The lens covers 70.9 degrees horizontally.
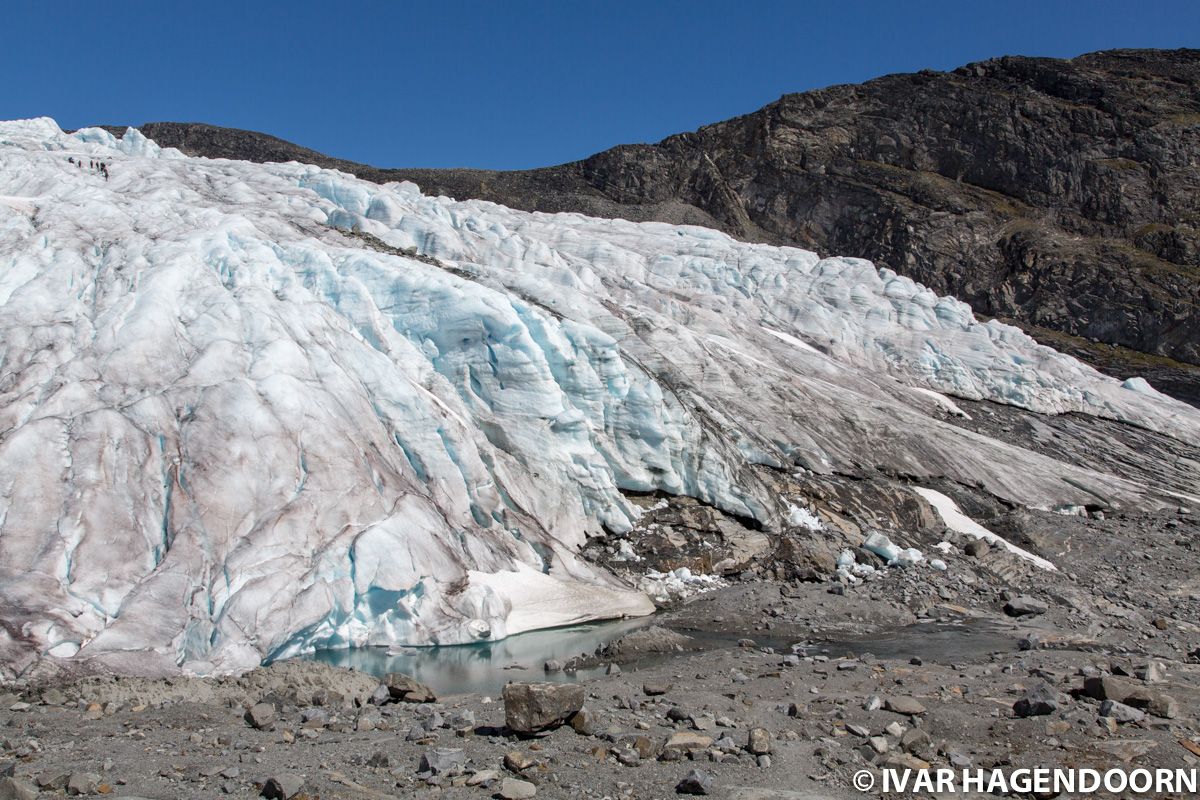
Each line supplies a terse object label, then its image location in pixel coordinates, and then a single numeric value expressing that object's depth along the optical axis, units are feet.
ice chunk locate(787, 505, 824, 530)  86.94
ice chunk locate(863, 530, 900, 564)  82.84
